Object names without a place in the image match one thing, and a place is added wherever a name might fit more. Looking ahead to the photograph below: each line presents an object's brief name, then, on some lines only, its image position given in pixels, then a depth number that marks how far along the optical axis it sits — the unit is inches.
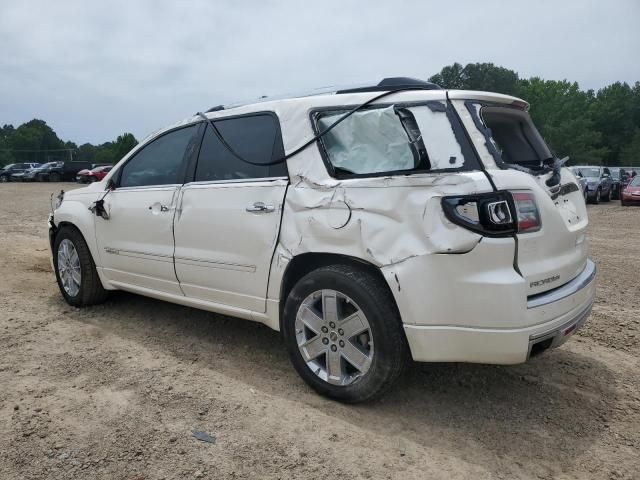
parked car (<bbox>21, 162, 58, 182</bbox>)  1555.1
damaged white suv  100.0
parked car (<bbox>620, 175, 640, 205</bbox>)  786.8
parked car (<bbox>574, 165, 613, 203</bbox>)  846.4
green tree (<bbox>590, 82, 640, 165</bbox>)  2630.4
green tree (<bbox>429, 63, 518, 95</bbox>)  3016.7
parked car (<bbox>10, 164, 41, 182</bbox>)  1574.8
